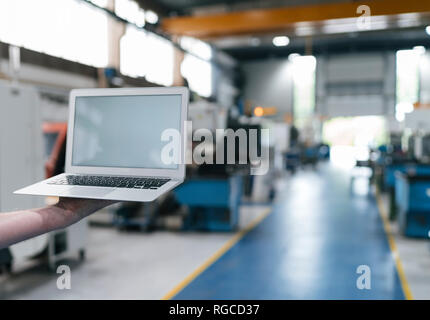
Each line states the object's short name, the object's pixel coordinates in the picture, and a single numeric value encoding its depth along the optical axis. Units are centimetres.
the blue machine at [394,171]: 524
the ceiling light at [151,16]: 1070
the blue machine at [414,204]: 416
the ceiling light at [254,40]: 840
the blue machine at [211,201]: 455
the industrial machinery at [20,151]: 270
